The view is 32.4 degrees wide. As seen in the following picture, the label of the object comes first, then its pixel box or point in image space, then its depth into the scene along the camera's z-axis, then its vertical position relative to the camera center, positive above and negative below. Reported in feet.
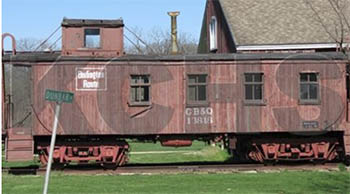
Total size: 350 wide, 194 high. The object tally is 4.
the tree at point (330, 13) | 88.86 +12.45
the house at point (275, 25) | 87.40 +10.54
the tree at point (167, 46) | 197.60 +17.11
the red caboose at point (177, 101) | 54.95 -0.76
